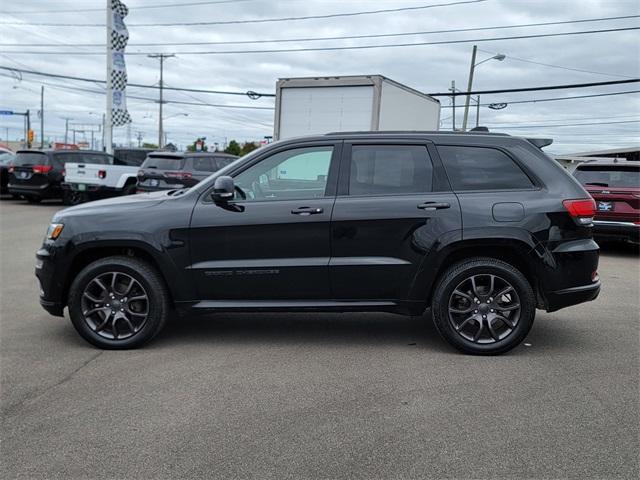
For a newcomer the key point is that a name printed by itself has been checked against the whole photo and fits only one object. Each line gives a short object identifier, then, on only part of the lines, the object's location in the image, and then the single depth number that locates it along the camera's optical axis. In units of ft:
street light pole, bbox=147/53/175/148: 179.11
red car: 33.78
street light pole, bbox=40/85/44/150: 264.93
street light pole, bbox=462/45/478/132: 108.47
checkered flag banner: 84.94
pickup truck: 56.59
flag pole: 84.64
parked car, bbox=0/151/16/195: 67.15
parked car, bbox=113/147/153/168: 83.62
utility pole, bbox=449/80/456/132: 107.40
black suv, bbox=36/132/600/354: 16.05
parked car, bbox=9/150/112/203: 60.39
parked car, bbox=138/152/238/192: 49.78
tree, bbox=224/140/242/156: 325.83
